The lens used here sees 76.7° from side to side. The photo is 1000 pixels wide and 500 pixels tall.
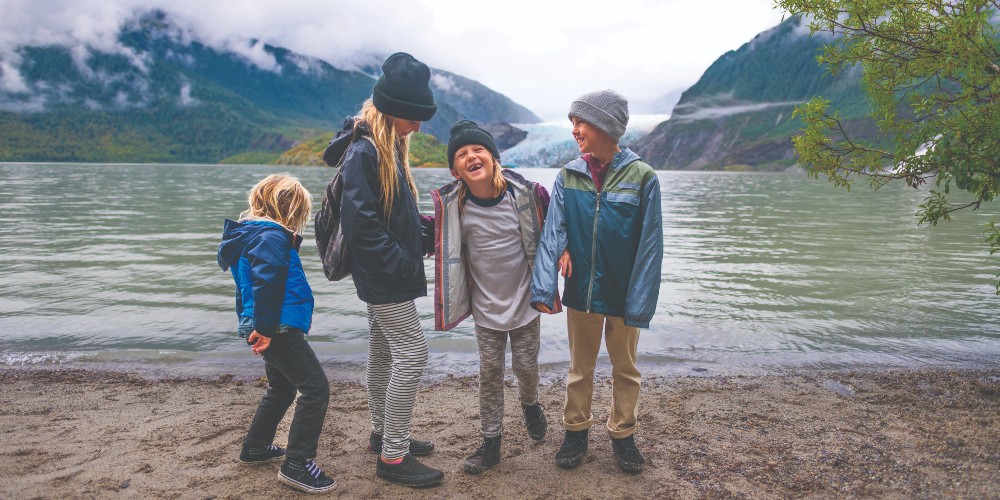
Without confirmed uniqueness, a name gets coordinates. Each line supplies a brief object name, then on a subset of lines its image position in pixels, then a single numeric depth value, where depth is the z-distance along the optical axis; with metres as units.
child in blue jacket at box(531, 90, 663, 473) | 4.17
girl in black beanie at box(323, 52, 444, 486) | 3.85
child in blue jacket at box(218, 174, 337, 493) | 3.87
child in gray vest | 4.32
